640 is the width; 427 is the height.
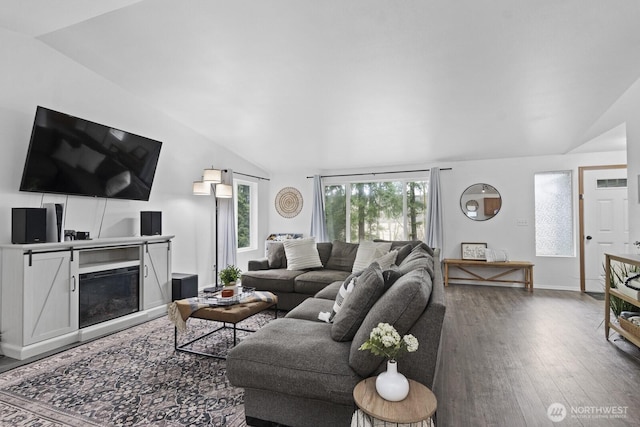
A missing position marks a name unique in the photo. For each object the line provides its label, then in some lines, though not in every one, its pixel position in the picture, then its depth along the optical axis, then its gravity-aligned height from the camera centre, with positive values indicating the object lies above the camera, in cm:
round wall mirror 572 +25
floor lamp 489 +48
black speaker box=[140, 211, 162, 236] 412 -6
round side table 124 -76
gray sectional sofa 162 -73
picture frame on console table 566 -60
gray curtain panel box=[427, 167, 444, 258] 579 +6
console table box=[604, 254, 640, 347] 272 -74
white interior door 507 -5
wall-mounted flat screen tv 305 +63
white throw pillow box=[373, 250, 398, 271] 366 -49
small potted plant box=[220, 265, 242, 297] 318 -59
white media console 279 -70
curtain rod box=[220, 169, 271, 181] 558 +82
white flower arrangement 140 -54
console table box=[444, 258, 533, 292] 529 -90
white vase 135 -70
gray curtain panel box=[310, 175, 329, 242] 659 +2
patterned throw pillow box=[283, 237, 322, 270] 452 -52
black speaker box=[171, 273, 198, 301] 425 -90
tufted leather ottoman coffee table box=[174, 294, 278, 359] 271 -81
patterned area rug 193 -118
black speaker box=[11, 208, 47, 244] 286 -6
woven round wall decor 693 +32
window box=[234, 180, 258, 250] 638 +7
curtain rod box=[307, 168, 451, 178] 606 +86
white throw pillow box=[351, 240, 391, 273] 421 -47
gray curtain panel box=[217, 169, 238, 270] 547 -22
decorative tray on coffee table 289 -75
